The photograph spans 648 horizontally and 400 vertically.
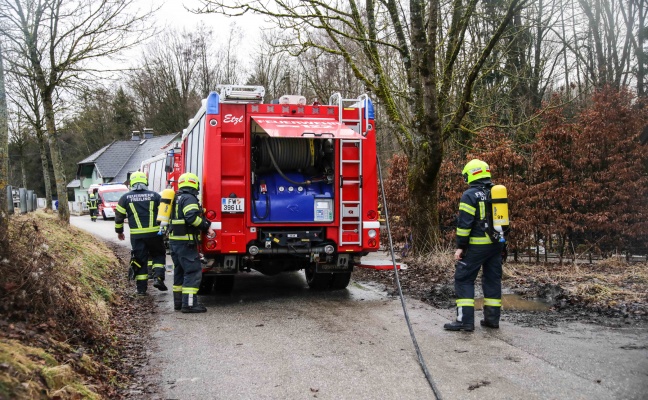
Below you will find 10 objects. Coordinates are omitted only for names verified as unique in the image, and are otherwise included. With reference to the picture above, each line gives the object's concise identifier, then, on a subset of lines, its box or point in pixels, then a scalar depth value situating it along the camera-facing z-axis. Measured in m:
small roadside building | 55.78
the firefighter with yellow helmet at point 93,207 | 33.59
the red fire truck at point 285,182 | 7.99
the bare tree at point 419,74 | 10.83
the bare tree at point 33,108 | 20.33
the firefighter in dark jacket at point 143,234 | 9.36
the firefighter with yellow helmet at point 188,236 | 7.78
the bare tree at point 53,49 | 13.84
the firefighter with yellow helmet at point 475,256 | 6.58
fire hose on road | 4.37
